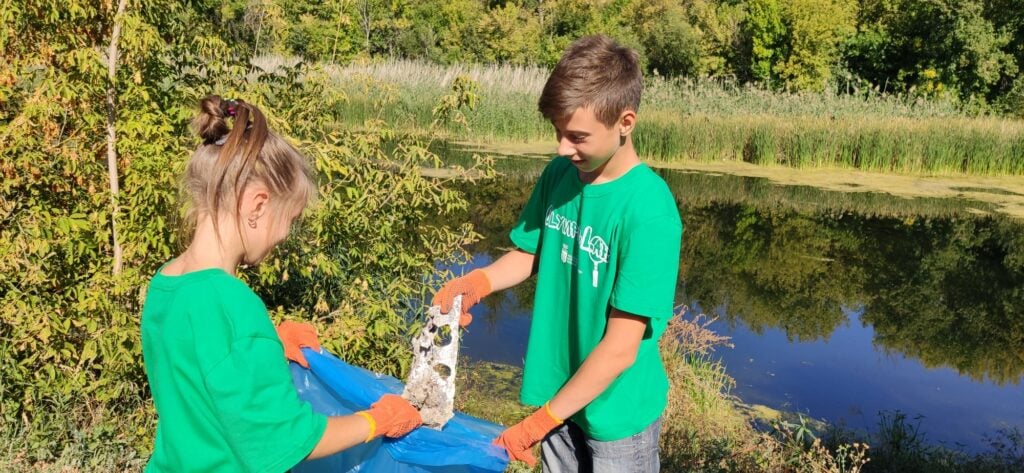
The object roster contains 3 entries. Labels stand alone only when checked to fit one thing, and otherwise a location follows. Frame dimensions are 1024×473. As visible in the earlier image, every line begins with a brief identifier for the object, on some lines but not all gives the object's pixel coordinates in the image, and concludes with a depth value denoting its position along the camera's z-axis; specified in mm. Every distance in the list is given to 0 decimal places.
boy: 1875
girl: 1401
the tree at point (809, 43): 21359
